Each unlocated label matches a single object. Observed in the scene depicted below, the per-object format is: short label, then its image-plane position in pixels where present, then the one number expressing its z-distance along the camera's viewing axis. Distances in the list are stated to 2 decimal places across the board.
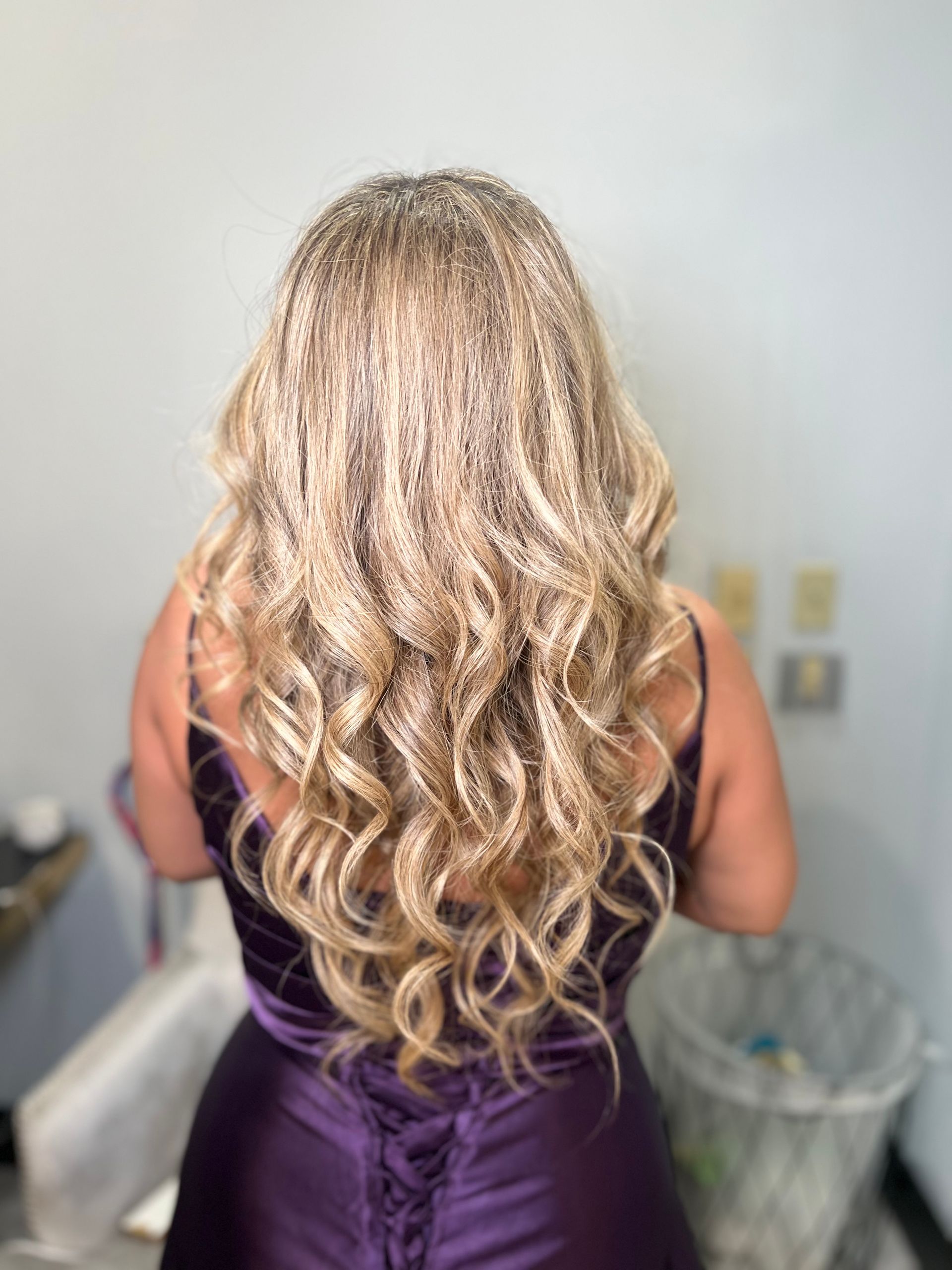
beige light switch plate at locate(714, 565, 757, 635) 1.50
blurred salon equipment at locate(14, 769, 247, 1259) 1.17
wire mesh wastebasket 1.41
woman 0.70
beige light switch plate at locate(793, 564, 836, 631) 1.50
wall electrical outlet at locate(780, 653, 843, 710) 1.55
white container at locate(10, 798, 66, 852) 1.58
